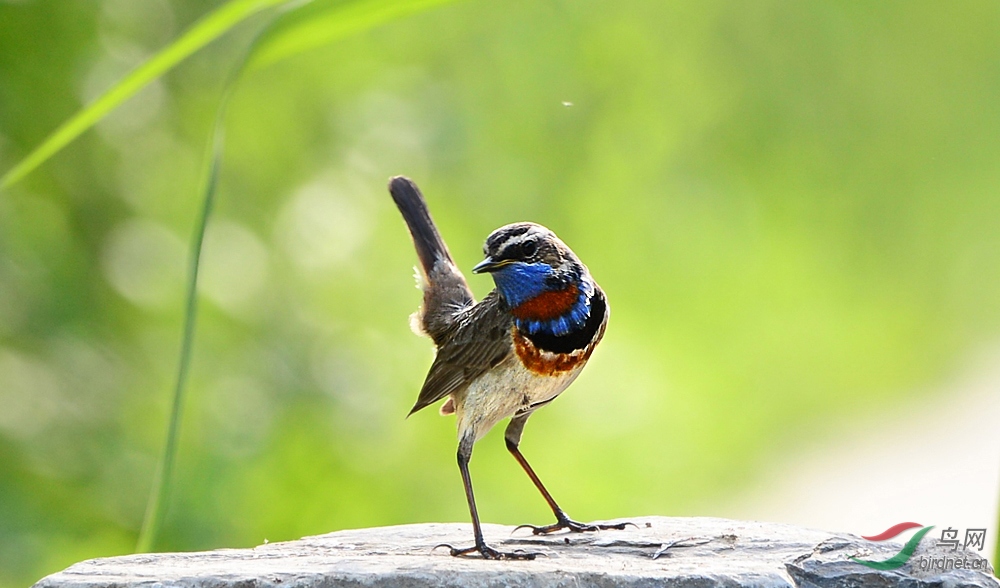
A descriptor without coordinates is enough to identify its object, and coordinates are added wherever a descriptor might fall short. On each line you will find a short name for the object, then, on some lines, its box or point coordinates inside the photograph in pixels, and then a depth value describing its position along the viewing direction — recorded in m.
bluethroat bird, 4.47
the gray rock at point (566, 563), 4.41
